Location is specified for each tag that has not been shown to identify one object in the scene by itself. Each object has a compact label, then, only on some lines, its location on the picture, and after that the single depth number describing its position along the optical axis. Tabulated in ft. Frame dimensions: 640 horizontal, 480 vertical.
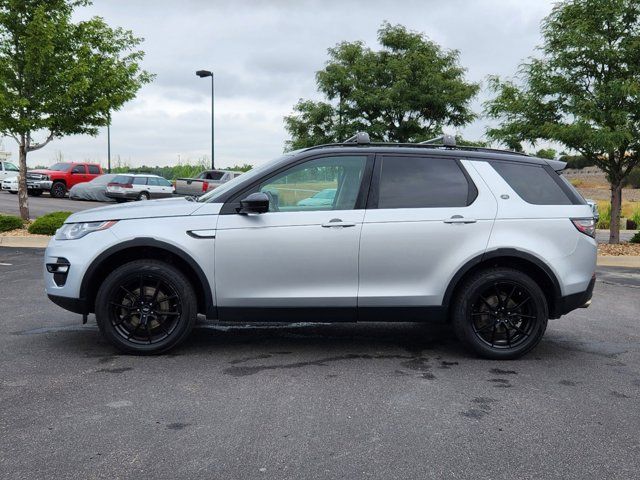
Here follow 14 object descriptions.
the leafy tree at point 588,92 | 46.78
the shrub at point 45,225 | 48.67
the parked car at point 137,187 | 96.07
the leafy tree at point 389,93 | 103.30
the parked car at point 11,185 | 113.39
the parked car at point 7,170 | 124.77
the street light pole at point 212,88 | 107.51
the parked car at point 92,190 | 98.68
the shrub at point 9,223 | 50.37
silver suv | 17.01
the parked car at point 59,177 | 103.55
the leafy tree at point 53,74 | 51.52
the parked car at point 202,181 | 92.63
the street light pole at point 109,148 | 148.95
